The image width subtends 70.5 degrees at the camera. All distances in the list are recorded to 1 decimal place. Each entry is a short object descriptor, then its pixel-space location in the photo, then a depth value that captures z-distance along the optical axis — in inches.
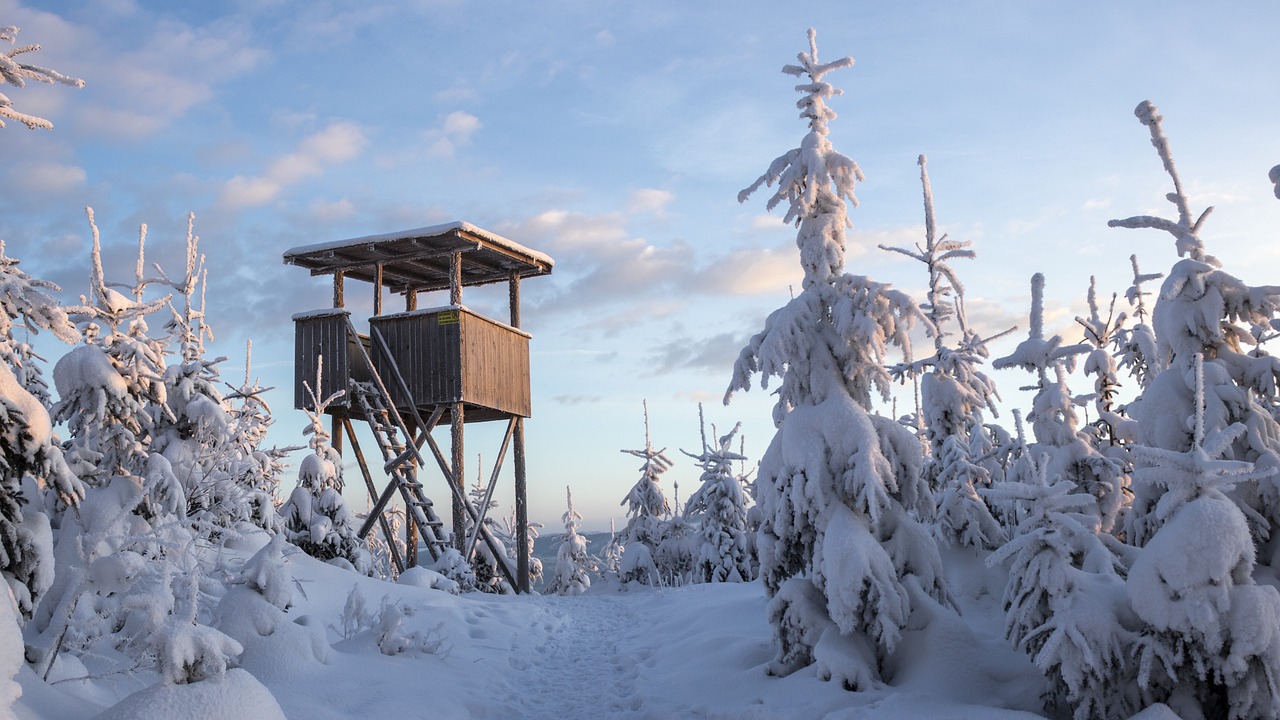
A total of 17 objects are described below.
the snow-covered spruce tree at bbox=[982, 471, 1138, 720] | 276.2
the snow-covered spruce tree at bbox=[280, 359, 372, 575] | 681.6
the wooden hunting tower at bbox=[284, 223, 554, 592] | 785.6
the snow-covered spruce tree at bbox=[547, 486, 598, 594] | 1139.9
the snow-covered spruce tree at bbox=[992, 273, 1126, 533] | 472.7
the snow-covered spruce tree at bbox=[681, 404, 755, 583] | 936.9
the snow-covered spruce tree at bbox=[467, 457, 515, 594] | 805.2
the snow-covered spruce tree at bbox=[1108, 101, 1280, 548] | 329.1
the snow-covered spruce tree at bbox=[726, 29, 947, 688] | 347.9
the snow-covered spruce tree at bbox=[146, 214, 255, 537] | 426.3
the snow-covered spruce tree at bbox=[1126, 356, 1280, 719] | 256.2
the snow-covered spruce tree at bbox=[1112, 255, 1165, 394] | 491.7
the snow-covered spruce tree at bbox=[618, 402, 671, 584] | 1078.4
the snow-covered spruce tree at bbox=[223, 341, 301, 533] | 504.4
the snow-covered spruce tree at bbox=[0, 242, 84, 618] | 250.7
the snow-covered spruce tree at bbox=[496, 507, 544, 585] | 884.9
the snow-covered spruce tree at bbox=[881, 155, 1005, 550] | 500.1
